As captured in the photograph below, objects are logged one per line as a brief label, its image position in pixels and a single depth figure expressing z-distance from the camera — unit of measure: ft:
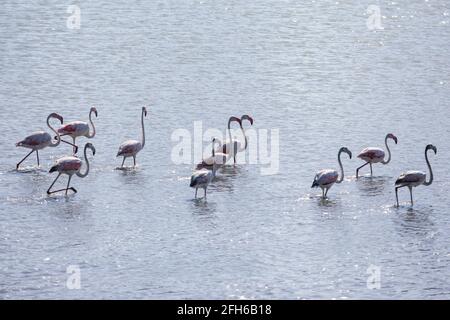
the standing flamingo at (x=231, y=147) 76.89
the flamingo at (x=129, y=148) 73.97
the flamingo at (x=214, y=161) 73.10
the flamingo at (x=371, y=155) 74.28
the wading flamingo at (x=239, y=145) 76.89
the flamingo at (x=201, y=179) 68.23
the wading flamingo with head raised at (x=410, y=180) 68.95
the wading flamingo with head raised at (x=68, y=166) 70.18
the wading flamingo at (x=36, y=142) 74.69
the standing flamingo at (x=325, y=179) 68.85
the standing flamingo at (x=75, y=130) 78.69
